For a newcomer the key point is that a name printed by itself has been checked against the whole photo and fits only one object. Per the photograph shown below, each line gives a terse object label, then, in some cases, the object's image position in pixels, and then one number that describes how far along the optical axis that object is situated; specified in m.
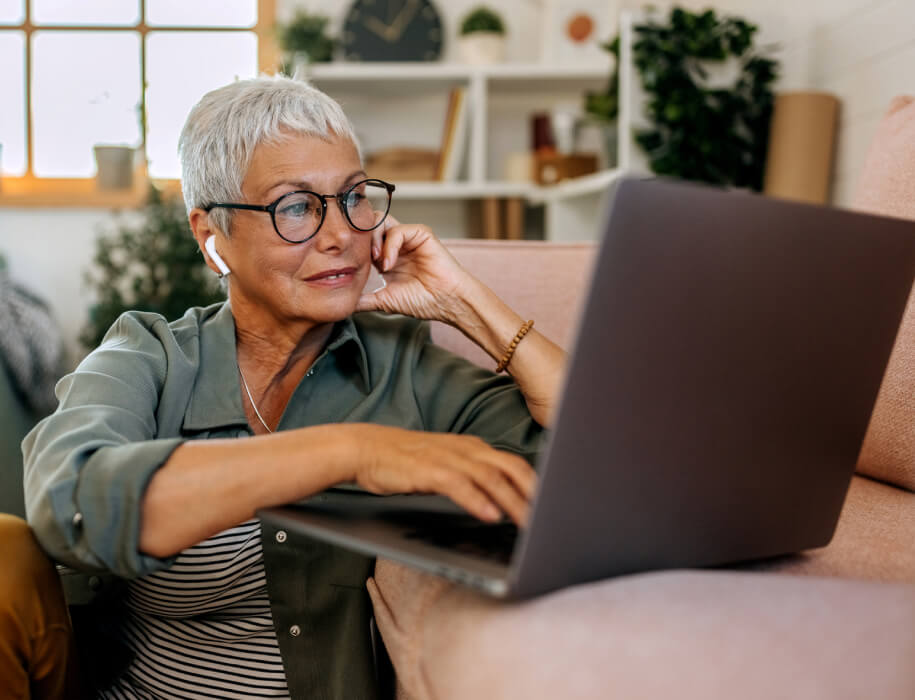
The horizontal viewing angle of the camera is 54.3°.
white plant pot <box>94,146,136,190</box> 3.51
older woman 0.76
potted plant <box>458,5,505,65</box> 3.29
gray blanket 2.63
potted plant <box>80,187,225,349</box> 3.03
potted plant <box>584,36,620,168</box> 2.63
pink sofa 0.55
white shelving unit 3.10
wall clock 3.30
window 3.65
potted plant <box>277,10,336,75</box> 3.19
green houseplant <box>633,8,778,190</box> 2.32
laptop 0.55
